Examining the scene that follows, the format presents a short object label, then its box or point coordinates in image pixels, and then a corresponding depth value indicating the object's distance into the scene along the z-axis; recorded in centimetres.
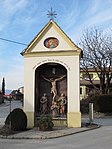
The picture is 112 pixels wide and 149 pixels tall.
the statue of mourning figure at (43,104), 957
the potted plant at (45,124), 817
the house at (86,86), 2552
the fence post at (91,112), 1012
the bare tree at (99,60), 1828
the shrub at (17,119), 808
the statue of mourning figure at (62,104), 953
